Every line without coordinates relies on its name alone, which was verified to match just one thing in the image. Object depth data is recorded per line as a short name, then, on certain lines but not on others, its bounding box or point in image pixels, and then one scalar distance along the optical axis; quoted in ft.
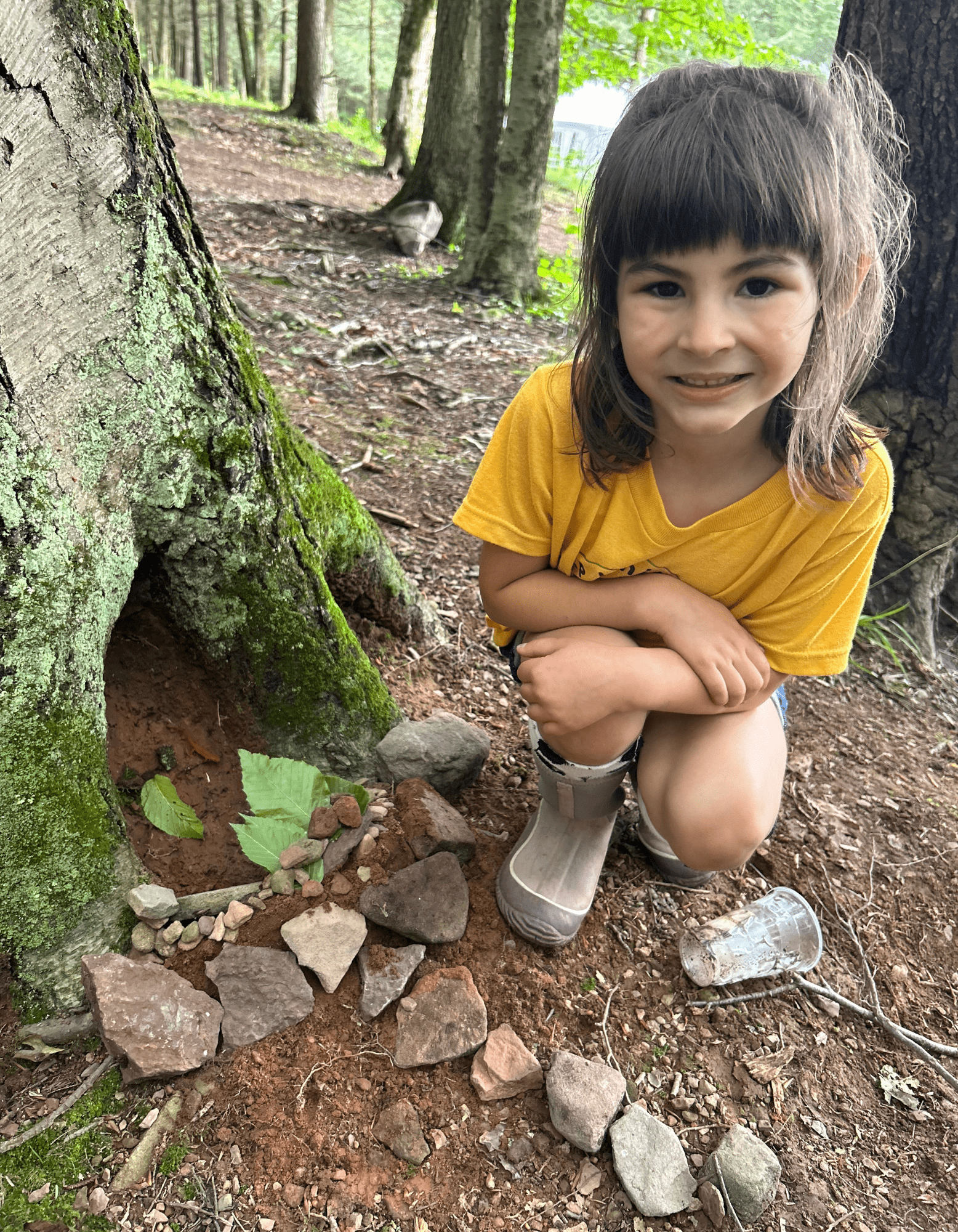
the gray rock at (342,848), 2.19
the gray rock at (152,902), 2.00
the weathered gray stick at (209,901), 2.06
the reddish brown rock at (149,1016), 1.80
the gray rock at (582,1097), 1.83
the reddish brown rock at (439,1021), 1.92
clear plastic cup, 2.19
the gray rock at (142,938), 2.00
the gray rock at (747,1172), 1.77
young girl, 1.68
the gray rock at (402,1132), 1.80
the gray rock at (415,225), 9.13
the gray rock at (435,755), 2.46
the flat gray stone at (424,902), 2.09
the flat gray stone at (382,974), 1.97
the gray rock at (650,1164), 1.78
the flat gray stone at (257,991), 1.90
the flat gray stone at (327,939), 1.99
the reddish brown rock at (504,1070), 1.89
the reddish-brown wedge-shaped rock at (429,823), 2.24
